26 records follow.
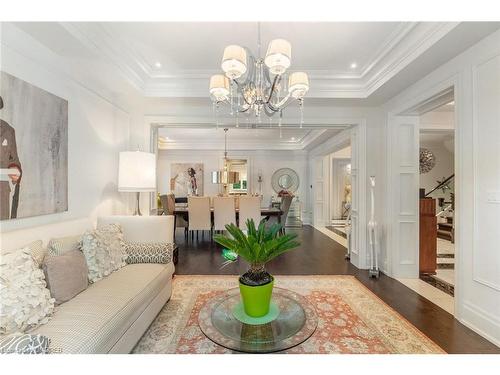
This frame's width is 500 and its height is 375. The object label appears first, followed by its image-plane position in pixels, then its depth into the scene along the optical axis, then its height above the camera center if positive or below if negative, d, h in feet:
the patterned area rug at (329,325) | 5.69 -3.99
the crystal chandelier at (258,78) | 5.40 +3.05
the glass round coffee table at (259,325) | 4.06 -2.77
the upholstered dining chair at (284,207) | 17.51 -1.43
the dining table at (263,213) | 16.56 -1.78
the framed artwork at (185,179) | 23.90 +0.97
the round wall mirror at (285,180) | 24.54 +0.93
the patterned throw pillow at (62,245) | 5.66 -1.48
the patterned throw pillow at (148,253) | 7.52 -2.17
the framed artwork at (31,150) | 5.29 +0.98
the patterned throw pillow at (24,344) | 2.89 -2.03
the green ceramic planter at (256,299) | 4.82 -2.36
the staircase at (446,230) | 16.55 -3.16
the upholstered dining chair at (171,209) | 17.10 -1.59
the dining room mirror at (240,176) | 24.02 +1.32
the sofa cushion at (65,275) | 4.89 -1.99
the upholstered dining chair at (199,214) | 15.81 -1.81
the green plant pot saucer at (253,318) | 4.72 -2.75
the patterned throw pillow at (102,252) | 6.09 -1.84
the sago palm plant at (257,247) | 4.87 -1.26
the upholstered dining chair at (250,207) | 15.56 -1.27
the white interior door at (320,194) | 22.77 -0.54
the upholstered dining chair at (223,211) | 15.61 -1.57
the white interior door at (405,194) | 10.46 -0.23
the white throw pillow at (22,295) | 3.85 -1.93
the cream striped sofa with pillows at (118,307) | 3.93 -2.50
